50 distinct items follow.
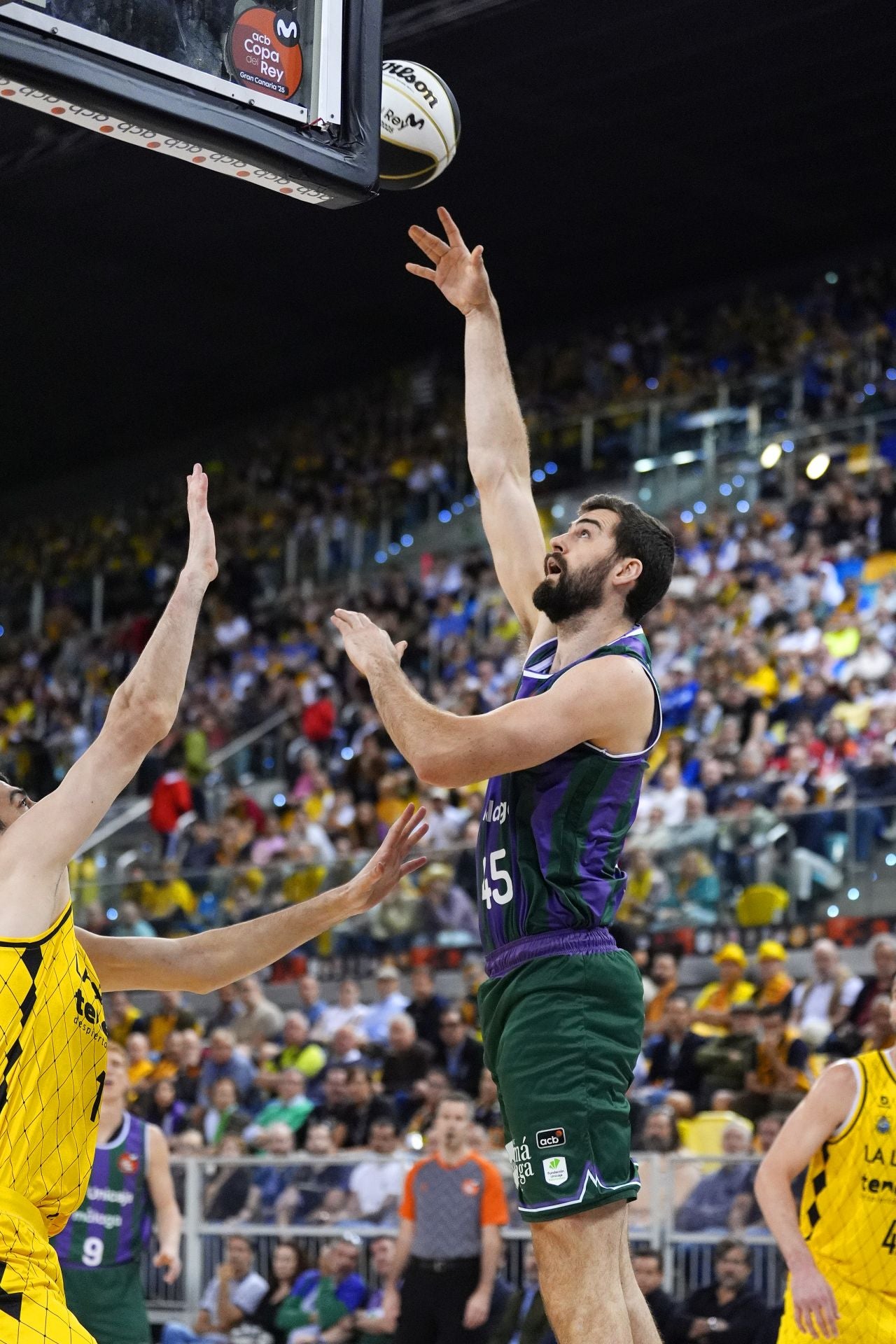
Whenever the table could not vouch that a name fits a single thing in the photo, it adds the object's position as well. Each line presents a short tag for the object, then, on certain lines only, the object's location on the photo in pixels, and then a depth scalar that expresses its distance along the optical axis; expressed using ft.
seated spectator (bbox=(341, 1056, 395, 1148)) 43.05
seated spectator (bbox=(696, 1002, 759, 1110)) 40.16
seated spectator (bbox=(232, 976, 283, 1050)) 51.62
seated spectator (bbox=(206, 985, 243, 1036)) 53.16
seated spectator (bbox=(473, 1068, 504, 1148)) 40.75
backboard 15.21
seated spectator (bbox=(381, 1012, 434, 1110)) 45.01
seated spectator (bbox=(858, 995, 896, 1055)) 36.70
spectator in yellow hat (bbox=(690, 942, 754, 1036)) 42.96
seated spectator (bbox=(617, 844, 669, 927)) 47.09
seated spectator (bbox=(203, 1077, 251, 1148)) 46.24
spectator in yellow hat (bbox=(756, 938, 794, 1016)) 42.14
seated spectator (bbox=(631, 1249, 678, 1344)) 33.32
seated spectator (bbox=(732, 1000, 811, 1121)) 38.42
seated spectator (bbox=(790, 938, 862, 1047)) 40.83
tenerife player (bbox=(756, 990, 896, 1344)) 19.95
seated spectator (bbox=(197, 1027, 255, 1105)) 48.75
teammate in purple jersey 29.27
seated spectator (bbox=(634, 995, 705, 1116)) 41.19
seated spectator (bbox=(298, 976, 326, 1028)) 51.98
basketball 21.26
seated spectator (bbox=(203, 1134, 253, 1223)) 42.16
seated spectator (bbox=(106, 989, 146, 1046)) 54.54
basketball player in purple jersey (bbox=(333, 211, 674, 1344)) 15.84
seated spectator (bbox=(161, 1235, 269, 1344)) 40.40
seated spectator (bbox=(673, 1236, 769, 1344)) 32.37
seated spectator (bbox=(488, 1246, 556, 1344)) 33.83
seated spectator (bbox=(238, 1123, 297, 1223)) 41.57
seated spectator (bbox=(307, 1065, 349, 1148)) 43.75
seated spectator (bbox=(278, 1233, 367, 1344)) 38.55
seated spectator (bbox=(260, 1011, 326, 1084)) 48.62
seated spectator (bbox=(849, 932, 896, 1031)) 39.91
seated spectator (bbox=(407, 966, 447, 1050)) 46.91
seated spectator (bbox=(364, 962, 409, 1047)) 48.98
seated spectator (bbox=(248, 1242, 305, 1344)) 39.86
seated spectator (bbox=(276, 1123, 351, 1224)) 40.52
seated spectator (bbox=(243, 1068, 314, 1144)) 45.39
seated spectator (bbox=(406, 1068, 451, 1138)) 42.45
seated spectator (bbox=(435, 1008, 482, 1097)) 43.91
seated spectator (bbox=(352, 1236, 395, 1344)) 37.09
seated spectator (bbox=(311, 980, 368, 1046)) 50.14
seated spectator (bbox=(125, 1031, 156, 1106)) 51.93
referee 34.60
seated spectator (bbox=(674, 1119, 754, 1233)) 34.99
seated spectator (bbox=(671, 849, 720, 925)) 46.52
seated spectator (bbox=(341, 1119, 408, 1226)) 39.60
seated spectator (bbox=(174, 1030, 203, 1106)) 49.57
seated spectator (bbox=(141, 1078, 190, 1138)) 48.32
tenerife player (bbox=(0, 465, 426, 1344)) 12.99
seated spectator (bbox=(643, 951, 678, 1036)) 44.04
